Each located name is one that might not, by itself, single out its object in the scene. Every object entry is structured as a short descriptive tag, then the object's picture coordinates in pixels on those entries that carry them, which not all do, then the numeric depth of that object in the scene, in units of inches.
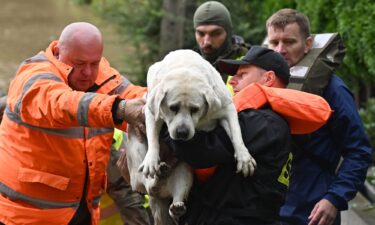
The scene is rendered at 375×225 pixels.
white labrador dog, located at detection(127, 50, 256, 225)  305.7
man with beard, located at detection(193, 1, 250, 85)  537.6
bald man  382.9
